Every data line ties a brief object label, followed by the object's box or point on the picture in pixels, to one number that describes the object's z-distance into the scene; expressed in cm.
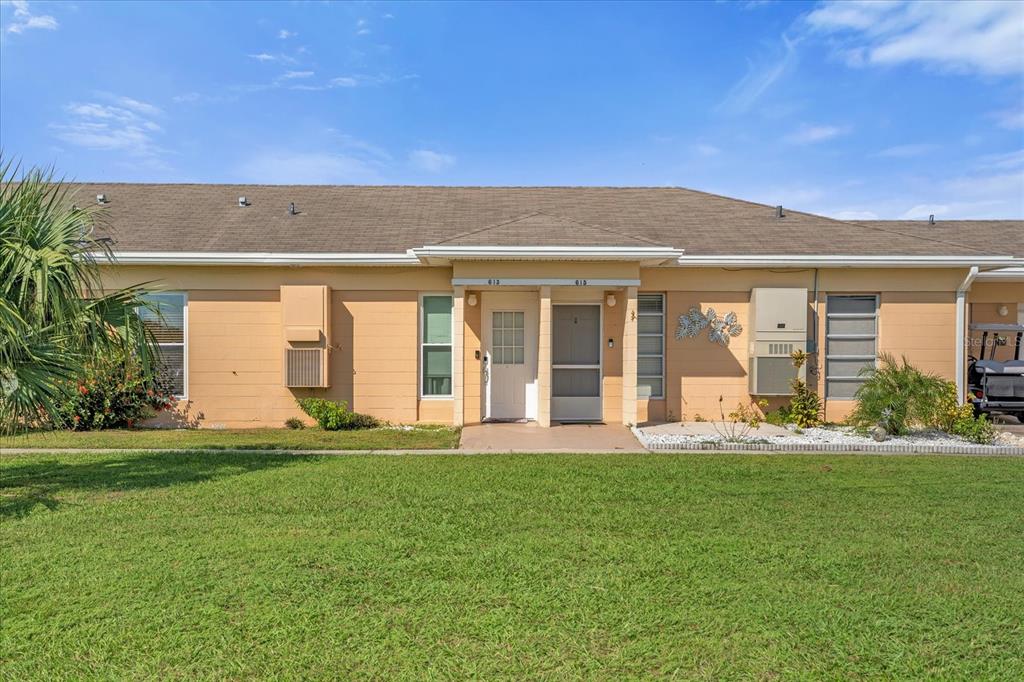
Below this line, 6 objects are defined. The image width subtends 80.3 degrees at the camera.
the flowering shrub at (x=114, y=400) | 1065
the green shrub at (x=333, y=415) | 1093
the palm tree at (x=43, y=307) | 620
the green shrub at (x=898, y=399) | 970
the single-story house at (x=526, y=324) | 1112
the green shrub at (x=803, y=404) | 1100
